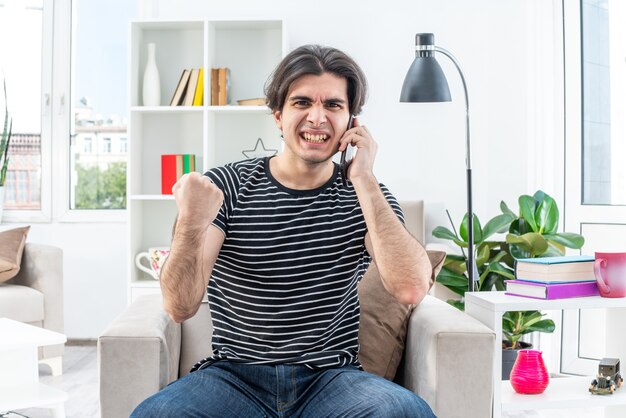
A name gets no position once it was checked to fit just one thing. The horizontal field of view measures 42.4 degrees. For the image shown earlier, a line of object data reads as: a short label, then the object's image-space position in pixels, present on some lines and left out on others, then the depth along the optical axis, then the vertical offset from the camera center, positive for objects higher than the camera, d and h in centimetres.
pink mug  223 -17
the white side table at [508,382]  212 -38
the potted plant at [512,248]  325 -16
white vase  404 +62
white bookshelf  414 +48
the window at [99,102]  456 +61
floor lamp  282 +45
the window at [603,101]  364 +51
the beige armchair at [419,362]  182 -35
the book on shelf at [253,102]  398 +53
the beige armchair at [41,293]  364 -39
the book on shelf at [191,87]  401 +61
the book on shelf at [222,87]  398 +60
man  177 -11
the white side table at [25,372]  252 -54
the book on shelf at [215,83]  400 +63
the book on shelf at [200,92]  400 +58
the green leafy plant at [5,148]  436 +32
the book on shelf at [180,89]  401 +59
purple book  220 -22
